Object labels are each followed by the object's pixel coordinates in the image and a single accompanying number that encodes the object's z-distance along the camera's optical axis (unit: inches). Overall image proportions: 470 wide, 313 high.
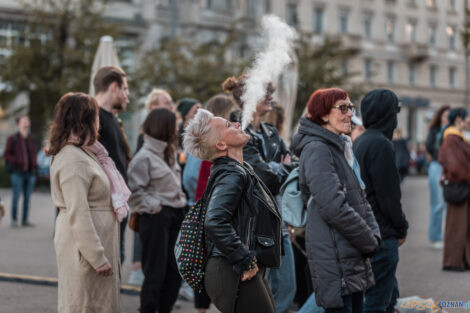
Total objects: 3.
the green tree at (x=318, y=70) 1246.3
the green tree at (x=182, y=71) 1128.2
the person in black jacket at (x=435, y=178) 450.3
